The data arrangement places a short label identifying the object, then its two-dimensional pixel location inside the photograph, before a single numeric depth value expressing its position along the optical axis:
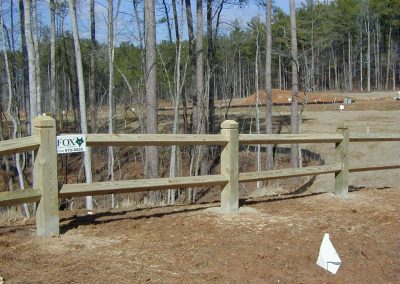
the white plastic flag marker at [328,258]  4.57
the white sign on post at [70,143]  5.31
